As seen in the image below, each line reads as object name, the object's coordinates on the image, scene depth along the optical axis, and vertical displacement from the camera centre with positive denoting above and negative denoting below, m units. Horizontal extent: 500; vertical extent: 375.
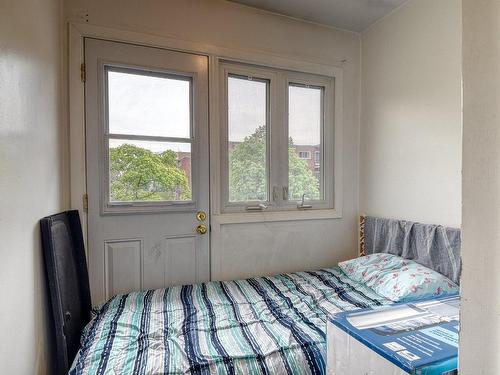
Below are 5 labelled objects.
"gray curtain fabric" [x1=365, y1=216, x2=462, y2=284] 1.77 -0.44
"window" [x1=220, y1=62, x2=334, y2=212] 2.21 +0.34
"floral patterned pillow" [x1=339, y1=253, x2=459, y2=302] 1.64 -0.62
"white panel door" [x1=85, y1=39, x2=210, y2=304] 1.84 +0.10
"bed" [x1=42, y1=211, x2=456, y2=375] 1.15 -0.73
